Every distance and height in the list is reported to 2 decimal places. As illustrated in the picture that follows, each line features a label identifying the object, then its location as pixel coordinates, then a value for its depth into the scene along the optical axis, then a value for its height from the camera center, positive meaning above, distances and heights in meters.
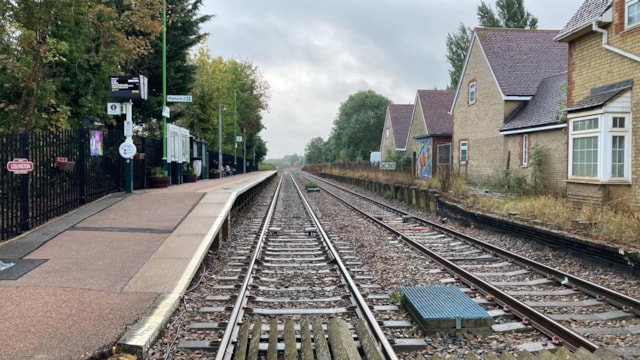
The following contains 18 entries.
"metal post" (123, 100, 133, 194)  14.18 +0.06
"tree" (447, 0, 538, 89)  58.44 +18.06
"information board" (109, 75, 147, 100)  14.03 +2.27
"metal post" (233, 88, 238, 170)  50.67 +4.40
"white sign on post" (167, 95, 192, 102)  18.94 +2.59
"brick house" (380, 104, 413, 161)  50.81 +3.92
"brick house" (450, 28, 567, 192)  21.95 +3.32
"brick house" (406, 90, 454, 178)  36.00 +2.76
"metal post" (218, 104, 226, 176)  36.62 +3.97
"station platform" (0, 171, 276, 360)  4.48 -1.48
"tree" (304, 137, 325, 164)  157.02 +5.14
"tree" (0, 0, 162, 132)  10.02 +2.95
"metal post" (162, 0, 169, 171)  19.22 +1.25
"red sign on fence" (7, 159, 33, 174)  8.11 -0.02
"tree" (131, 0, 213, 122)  23.77 +5.23
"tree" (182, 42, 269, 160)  34.69 +6.03
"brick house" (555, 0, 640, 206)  12.60 +1.56
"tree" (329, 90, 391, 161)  81.56 +7.04
